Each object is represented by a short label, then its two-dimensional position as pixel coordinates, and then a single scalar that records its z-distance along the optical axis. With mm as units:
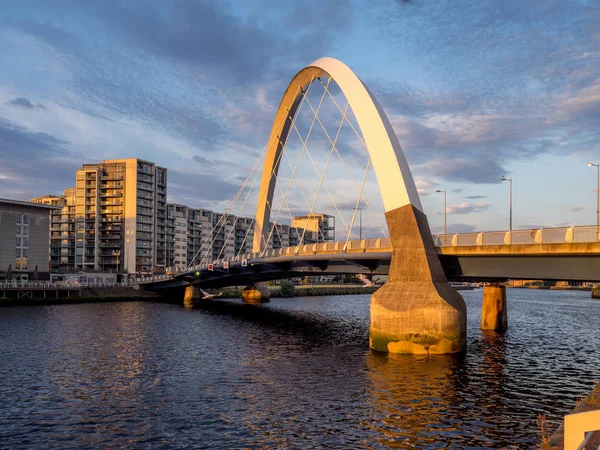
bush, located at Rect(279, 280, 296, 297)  133500
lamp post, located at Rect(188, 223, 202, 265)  197000
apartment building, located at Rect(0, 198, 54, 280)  102312
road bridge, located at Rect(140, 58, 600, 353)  33250
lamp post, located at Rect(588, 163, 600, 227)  36466
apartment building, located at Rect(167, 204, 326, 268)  176250
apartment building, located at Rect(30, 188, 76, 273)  164000
